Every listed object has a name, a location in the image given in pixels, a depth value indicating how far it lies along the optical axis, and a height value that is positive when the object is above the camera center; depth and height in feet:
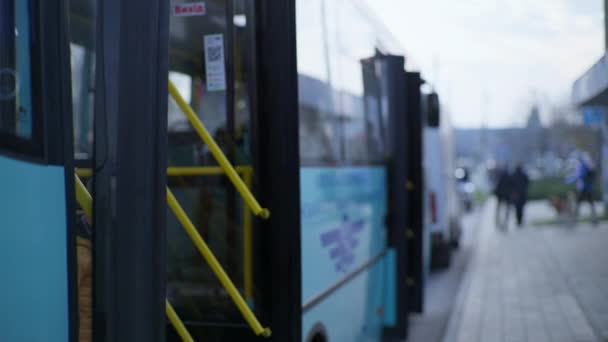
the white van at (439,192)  39.61 -2.03
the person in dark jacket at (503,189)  65.82 -3.17
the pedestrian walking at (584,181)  59.82 -2.31
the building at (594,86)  21.79 +2.07
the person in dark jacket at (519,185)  65.35 -2.78
